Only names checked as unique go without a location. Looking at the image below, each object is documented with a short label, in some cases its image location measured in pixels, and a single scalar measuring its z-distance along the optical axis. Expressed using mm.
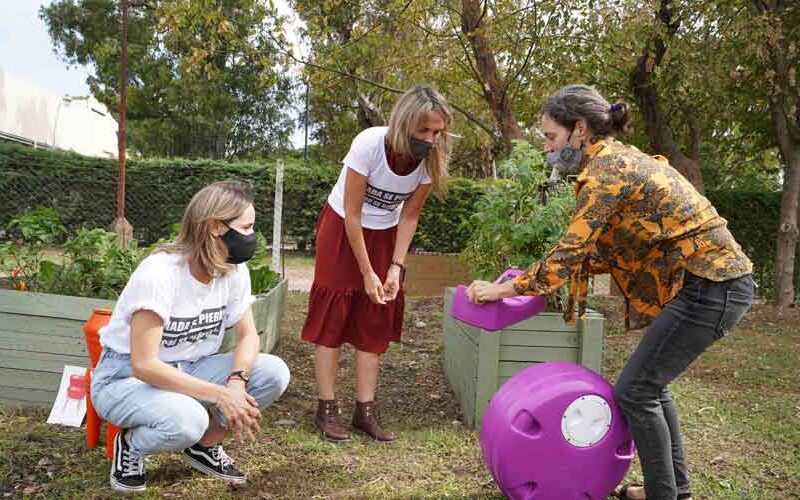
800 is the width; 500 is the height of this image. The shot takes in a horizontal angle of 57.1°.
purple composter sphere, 2471
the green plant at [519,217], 3926
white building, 19281
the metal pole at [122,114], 7204
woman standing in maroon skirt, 3219
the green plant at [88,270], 3555
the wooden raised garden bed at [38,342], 3270
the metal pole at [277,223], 5648
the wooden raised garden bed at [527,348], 3375
